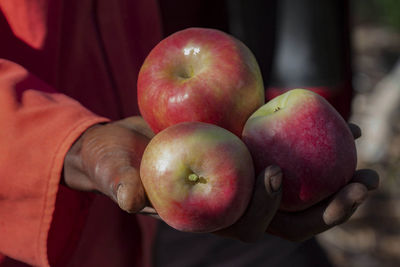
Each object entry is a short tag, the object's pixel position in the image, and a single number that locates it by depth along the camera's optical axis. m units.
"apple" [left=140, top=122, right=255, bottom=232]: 0.77
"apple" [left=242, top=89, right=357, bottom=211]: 0.81
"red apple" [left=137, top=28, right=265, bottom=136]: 0.82
